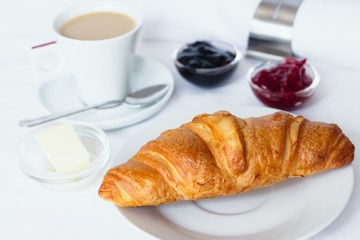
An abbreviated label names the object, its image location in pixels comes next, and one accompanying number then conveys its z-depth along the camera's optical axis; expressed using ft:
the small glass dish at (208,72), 4.40
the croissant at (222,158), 3.27
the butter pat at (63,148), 3.67
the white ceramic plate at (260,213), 3.17
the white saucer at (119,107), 4.18
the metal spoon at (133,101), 4.15
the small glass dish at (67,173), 3.62
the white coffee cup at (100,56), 4.13
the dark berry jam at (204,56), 4.48
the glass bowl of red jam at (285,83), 4.18
